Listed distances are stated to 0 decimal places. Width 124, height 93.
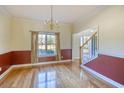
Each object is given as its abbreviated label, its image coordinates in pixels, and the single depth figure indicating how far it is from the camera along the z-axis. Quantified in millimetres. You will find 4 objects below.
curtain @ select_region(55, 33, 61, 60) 4519
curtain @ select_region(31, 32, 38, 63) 4048
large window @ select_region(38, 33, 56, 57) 4300
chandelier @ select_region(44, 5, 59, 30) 2811
